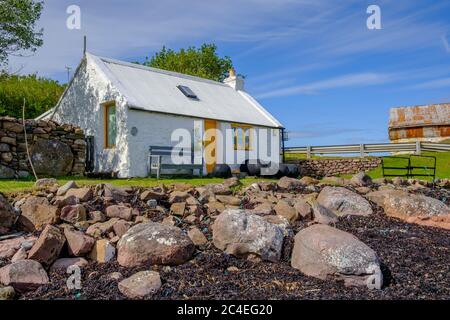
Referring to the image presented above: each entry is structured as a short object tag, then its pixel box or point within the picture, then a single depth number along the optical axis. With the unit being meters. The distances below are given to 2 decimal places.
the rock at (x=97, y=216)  6.67
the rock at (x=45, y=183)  8.30
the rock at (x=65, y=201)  6.86
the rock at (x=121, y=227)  6.07
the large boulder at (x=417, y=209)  7.27
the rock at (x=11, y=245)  5.75
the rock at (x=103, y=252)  5.45
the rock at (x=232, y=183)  9.35
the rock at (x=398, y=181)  11.43
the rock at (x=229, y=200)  7.56
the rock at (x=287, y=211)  6.89
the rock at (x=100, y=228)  6.09
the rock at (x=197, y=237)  5.78
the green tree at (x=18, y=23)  16.70
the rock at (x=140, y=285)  4.46
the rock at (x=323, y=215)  6.81
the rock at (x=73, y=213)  6.65
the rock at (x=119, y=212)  6.71
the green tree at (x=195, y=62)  39.66
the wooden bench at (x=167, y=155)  15.04
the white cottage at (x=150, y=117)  15.71
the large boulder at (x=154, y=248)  5.18
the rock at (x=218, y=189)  8.20
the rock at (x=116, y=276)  4.86
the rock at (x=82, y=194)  7.20
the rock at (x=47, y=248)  5.37
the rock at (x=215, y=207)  7.16
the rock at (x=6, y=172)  12.80
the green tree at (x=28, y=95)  23.70
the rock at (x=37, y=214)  6.55
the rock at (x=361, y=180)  10.53
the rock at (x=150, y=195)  7.51
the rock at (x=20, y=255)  5.48
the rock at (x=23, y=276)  4.84
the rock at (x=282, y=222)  6.08
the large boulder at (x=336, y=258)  4.73
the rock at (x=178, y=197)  7.54
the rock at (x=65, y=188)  7.55
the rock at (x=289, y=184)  9.45
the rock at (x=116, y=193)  7.51
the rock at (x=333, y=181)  10.45
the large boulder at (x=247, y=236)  5.38
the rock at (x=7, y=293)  4.59
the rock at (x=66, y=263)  5.34
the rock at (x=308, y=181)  10.21
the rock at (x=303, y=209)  6.96
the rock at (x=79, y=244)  5.57
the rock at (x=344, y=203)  7.54
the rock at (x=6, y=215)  6.34
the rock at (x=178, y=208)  7.02
